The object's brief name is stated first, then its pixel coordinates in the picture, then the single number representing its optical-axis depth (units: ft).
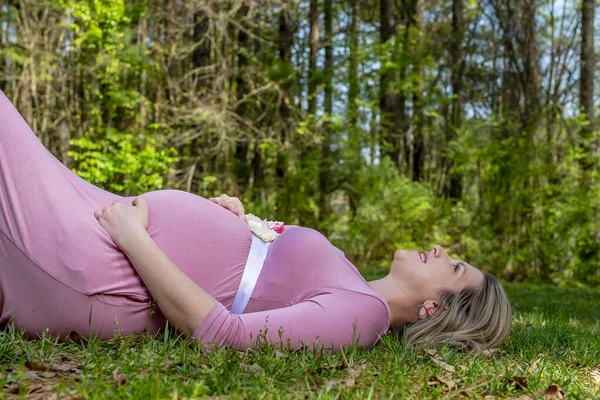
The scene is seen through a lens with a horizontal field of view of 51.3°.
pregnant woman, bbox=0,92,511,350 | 8.51
